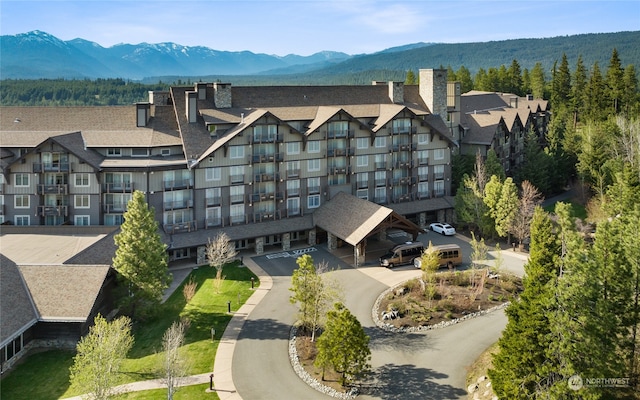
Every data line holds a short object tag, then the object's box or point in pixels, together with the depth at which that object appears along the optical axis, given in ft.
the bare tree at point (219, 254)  146.92
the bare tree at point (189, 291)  137.08
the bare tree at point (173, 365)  90.79
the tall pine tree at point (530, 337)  86.63
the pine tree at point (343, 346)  96.78
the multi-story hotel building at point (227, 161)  166.20
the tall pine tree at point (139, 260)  126.11
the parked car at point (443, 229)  194.08
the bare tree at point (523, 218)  173.58
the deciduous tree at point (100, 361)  85.51
